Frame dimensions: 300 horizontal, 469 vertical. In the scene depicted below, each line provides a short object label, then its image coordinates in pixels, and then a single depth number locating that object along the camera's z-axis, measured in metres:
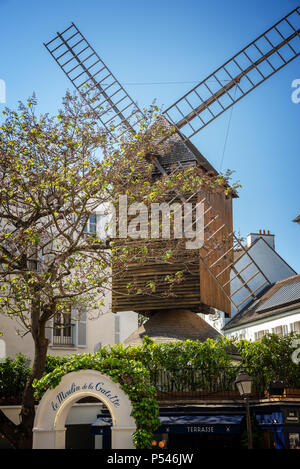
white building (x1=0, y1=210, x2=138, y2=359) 23.78
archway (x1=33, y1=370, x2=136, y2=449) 11.61
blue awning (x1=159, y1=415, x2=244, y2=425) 15.52
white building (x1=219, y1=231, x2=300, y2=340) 25.39
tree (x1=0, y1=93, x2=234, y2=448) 13.26
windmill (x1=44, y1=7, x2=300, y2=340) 20.52
